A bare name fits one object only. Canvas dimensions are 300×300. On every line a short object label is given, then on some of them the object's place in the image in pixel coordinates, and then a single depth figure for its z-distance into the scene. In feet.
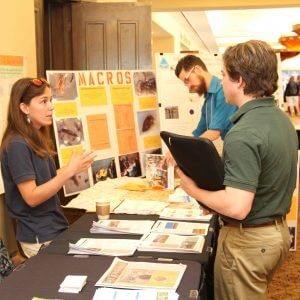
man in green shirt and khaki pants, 4.45
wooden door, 13.73
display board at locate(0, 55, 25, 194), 8.78
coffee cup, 7.09
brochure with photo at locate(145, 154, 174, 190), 9.10
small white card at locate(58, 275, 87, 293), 4.54
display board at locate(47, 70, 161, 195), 10.78
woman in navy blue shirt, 6.57
